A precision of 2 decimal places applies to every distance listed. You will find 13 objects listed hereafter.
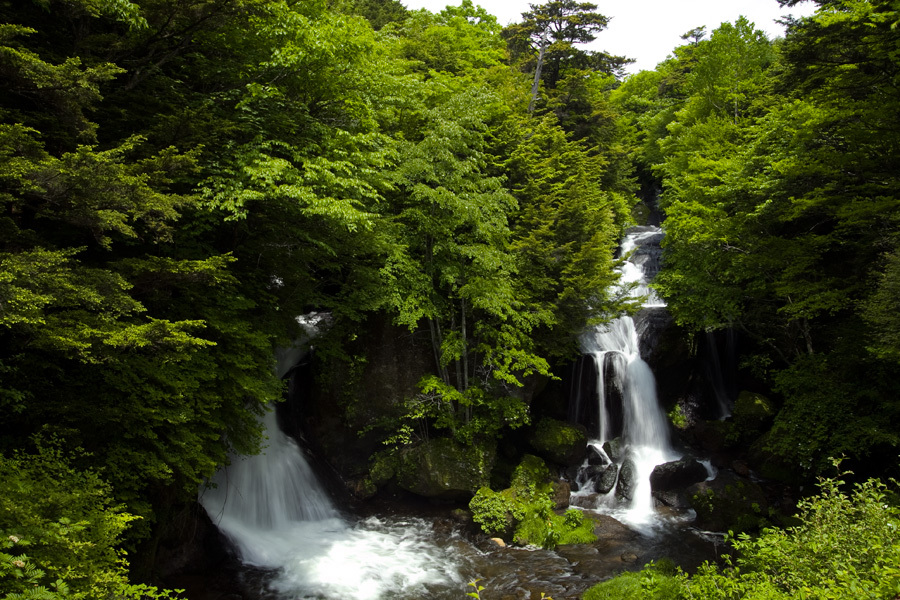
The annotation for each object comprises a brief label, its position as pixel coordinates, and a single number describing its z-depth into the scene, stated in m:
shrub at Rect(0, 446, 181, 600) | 3.86
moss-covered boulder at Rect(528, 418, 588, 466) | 14.60
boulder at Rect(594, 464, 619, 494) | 14.12
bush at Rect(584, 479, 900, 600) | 4.46
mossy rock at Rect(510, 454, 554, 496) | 13.07
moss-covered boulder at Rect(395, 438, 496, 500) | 12.59
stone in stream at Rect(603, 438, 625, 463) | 15.22
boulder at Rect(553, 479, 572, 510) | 13.16
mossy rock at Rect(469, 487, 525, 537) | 11.62
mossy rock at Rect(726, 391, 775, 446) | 14.60
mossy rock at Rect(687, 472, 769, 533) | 11.59
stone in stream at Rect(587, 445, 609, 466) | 14.94
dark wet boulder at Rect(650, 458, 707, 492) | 13.66
